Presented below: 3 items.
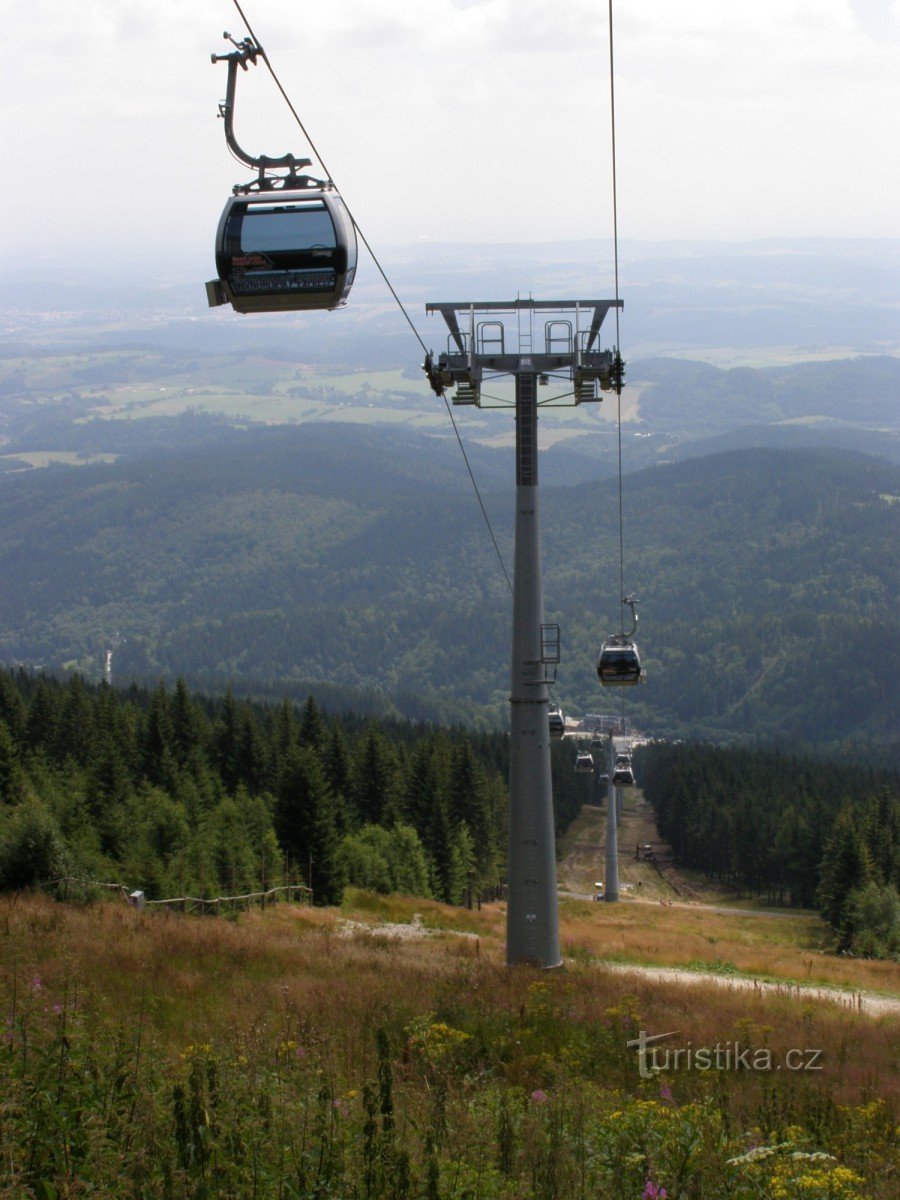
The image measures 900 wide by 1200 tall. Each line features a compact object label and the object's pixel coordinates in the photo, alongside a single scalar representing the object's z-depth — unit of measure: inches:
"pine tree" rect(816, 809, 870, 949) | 2490.2
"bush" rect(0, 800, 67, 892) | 812.6
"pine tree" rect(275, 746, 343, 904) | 1734.7
